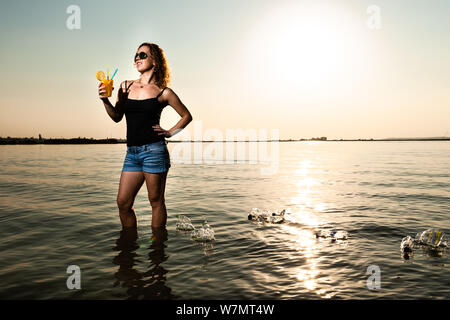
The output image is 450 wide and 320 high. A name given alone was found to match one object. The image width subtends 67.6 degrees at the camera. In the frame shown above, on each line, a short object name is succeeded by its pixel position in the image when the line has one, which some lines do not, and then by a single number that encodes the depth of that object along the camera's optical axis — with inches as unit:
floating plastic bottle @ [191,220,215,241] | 252.5
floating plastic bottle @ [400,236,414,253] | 222.8
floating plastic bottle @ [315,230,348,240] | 253.0
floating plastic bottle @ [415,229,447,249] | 235.1
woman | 199.9
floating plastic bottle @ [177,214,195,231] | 278.1
